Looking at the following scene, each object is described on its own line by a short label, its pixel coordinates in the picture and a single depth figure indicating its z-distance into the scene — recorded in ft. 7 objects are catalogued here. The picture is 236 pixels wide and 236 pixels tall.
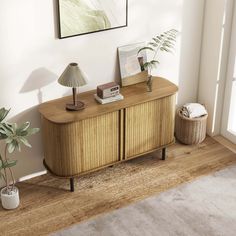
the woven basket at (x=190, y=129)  15.10
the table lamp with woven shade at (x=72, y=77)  12.36
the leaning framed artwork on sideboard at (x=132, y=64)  13.87
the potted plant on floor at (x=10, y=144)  11.78
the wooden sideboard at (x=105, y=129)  12.68
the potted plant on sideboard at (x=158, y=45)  13.93
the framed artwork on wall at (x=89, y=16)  12.44
